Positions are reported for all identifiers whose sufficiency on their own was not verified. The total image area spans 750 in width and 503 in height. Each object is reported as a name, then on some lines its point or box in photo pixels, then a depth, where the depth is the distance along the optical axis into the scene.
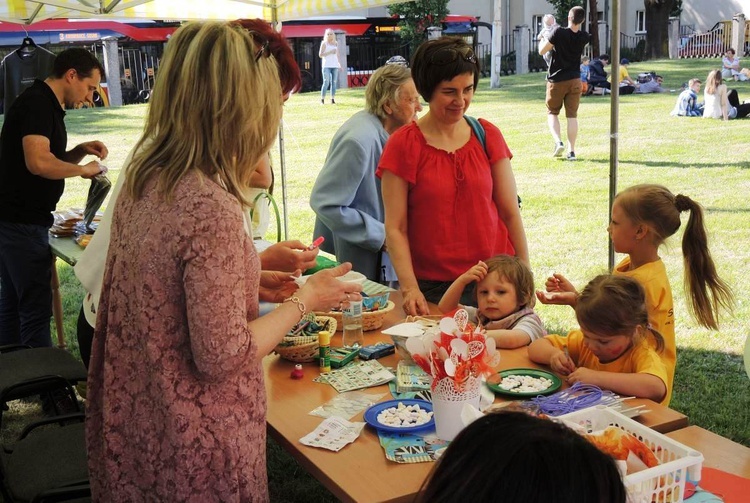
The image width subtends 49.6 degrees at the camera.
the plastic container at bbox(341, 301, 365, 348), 2.65
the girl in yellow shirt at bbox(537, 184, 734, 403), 2.53
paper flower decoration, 1.85
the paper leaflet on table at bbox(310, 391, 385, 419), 2.13
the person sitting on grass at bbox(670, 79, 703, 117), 13.09
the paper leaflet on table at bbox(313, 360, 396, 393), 2.33
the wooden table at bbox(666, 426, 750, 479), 1.87
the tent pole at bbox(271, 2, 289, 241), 5.56
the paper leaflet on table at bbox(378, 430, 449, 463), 1.85
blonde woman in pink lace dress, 1.57
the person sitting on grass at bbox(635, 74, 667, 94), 16.47
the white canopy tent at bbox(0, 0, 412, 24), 5.38
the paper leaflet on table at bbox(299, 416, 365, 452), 1.94
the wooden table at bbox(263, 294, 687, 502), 1.74
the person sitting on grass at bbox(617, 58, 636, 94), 16.60
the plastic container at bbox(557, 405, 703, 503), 1.56
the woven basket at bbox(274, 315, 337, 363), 2.50
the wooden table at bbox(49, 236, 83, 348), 4.03
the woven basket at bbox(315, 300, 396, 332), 2.79
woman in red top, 2.76
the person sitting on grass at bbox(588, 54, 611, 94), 17.12
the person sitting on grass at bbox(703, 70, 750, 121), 12.40
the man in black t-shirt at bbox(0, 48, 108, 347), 4.07
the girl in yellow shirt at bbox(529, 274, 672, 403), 2.13
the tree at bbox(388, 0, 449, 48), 22.58
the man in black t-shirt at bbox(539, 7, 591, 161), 10.23
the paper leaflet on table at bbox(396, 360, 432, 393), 2.27
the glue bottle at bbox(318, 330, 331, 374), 2.48
